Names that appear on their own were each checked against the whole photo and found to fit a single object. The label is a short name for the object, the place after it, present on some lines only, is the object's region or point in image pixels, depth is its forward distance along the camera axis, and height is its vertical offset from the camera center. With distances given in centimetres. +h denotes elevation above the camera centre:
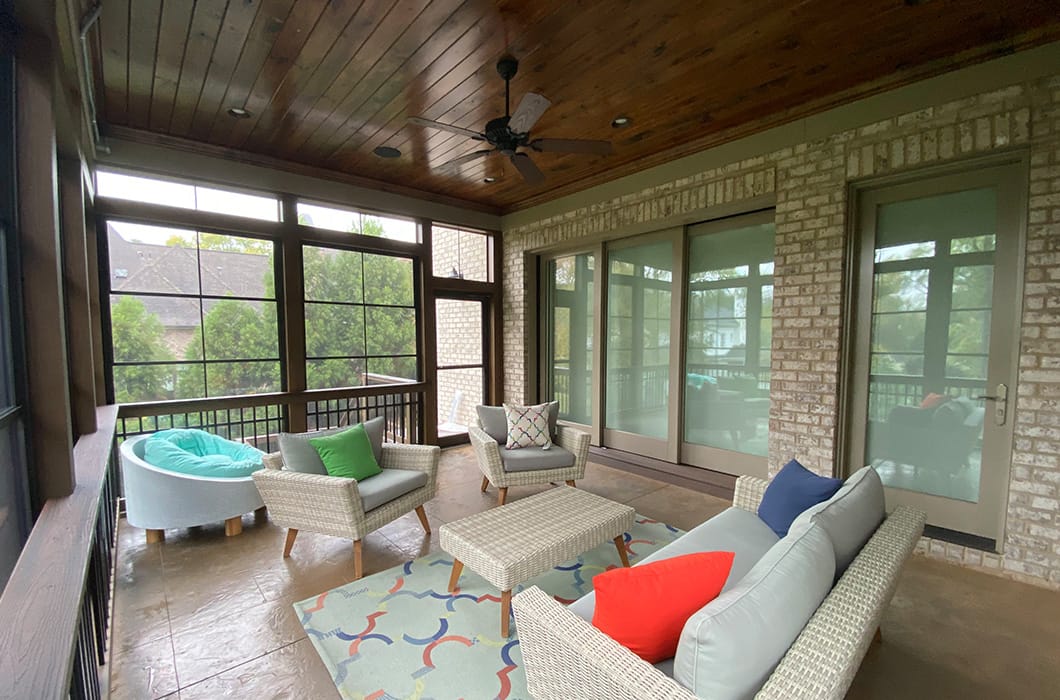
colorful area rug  175 -140
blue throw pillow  208 -81
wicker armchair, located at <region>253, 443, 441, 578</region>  248 -102
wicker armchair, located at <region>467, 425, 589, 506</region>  344 -109
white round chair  278 -108
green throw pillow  278 -81
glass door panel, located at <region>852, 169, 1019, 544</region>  262 -10
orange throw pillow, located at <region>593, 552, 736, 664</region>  118 -73
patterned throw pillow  375 -85
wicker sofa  102 -83
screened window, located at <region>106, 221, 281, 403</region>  347 +12
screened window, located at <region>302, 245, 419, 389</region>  432 +10
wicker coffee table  200 -104
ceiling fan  238 +113
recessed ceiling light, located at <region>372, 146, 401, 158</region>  347 +141
